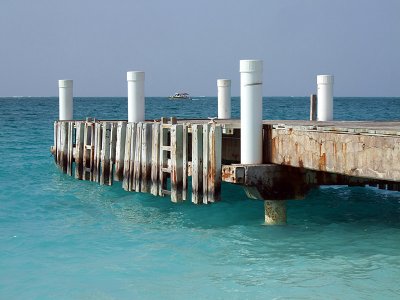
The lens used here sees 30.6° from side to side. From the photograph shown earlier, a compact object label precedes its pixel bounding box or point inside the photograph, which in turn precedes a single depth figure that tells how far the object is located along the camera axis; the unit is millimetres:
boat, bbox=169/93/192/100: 160375
